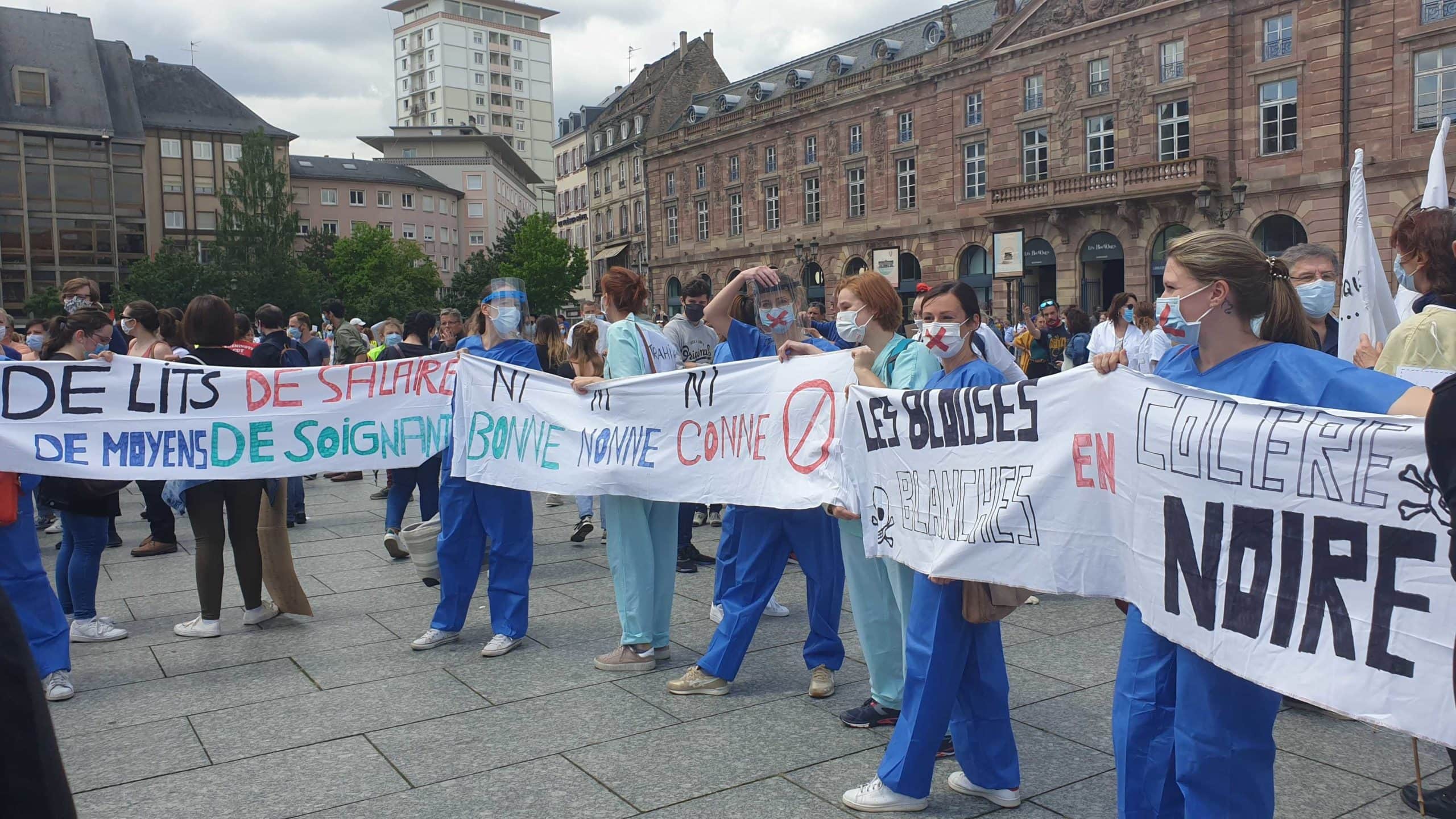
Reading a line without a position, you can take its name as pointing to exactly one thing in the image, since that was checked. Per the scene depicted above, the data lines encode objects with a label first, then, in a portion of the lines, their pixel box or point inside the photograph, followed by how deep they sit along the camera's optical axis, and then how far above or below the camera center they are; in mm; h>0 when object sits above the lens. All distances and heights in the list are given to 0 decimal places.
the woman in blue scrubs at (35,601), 4996 -1076
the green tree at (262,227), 76500 +9589
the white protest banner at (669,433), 4930 -400
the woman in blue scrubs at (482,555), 5832 -1050
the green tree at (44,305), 56250 +3295
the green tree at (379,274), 80000 +6631
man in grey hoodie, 7578 +85
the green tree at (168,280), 64688 +5094
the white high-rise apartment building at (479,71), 130250 +34781
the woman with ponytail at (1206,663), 2646 -803
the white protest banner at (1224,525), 2361 -491
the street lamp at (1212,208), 34969 +4171
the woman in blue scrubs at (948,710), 3637 -1225
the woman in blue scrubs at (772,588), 4934 -1077
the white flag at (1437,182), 5641 +789
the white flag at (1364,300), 5035 +163
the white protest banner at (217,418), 5922 -308
